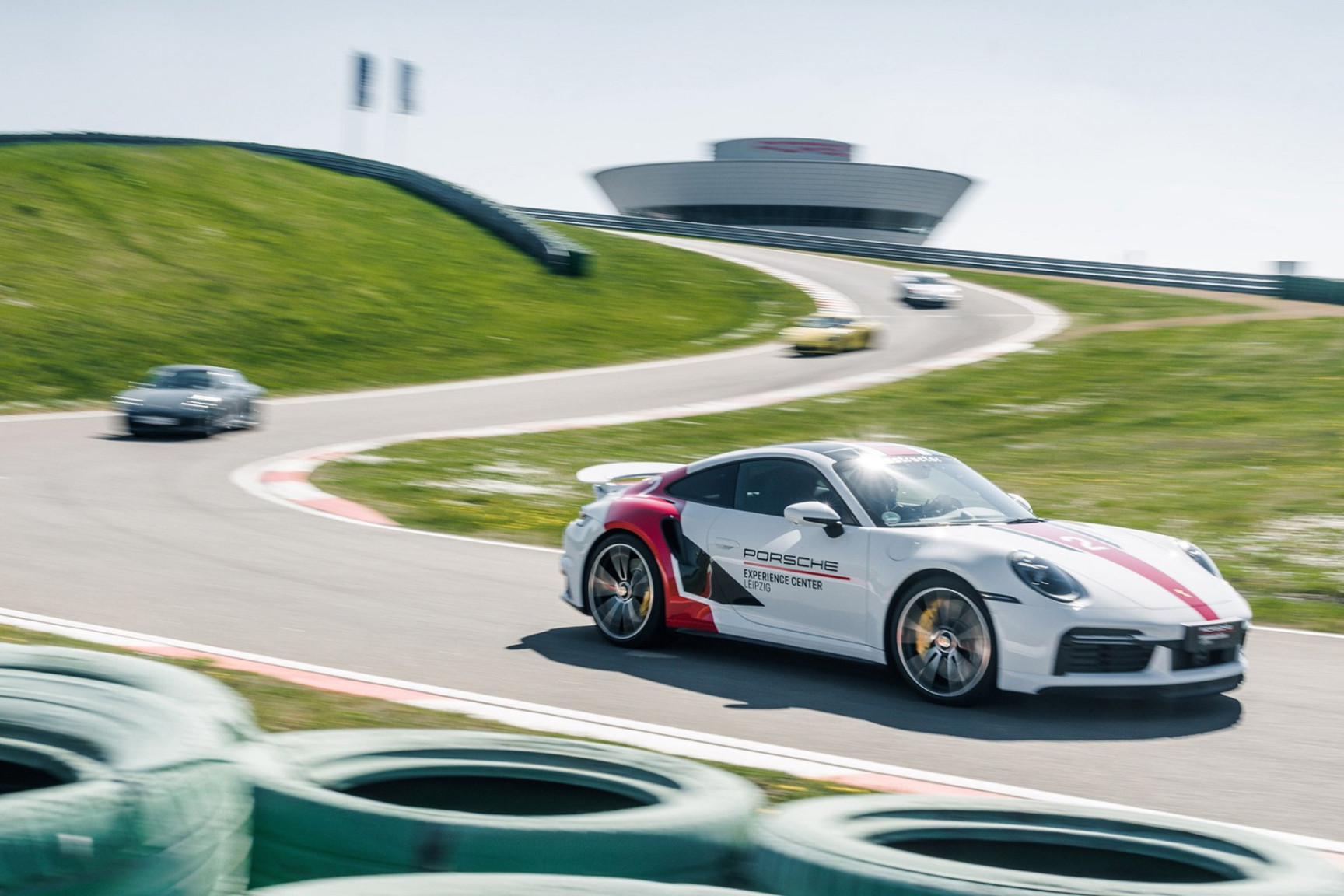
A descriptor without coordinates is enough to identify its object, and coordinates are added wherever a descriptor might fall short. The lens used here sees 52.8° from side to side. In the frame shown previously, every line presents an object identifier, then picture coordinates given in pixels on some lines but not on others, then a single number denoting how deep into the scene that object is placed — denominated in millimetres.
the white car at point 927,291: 48938
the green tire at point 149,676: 4020
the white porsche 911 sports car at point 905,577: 6598
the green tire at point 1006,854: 3195
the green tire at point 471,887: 2857
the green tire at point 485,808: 3324
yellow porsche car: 37188
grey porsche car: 21797
